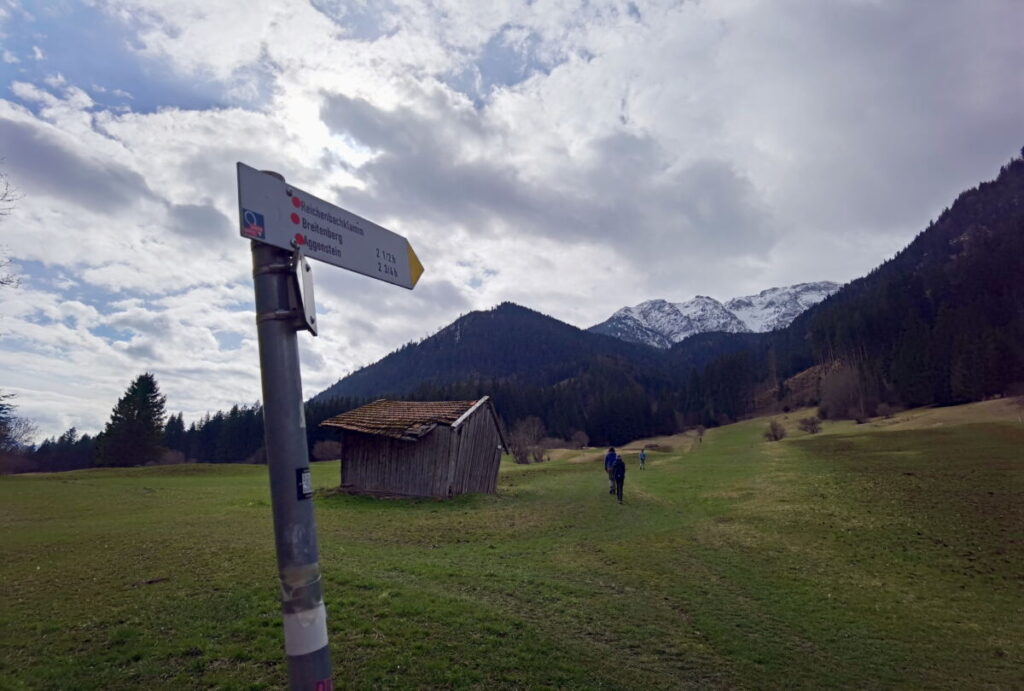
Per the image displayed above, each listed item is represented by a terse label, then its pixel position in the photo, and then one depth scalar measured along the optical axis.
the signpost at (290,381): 2.91
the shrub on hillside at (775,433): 67.44
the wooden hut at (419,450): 27.25
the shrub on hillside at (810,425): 73.31
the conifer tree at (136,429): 71.56
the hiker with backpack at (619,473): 27.05
